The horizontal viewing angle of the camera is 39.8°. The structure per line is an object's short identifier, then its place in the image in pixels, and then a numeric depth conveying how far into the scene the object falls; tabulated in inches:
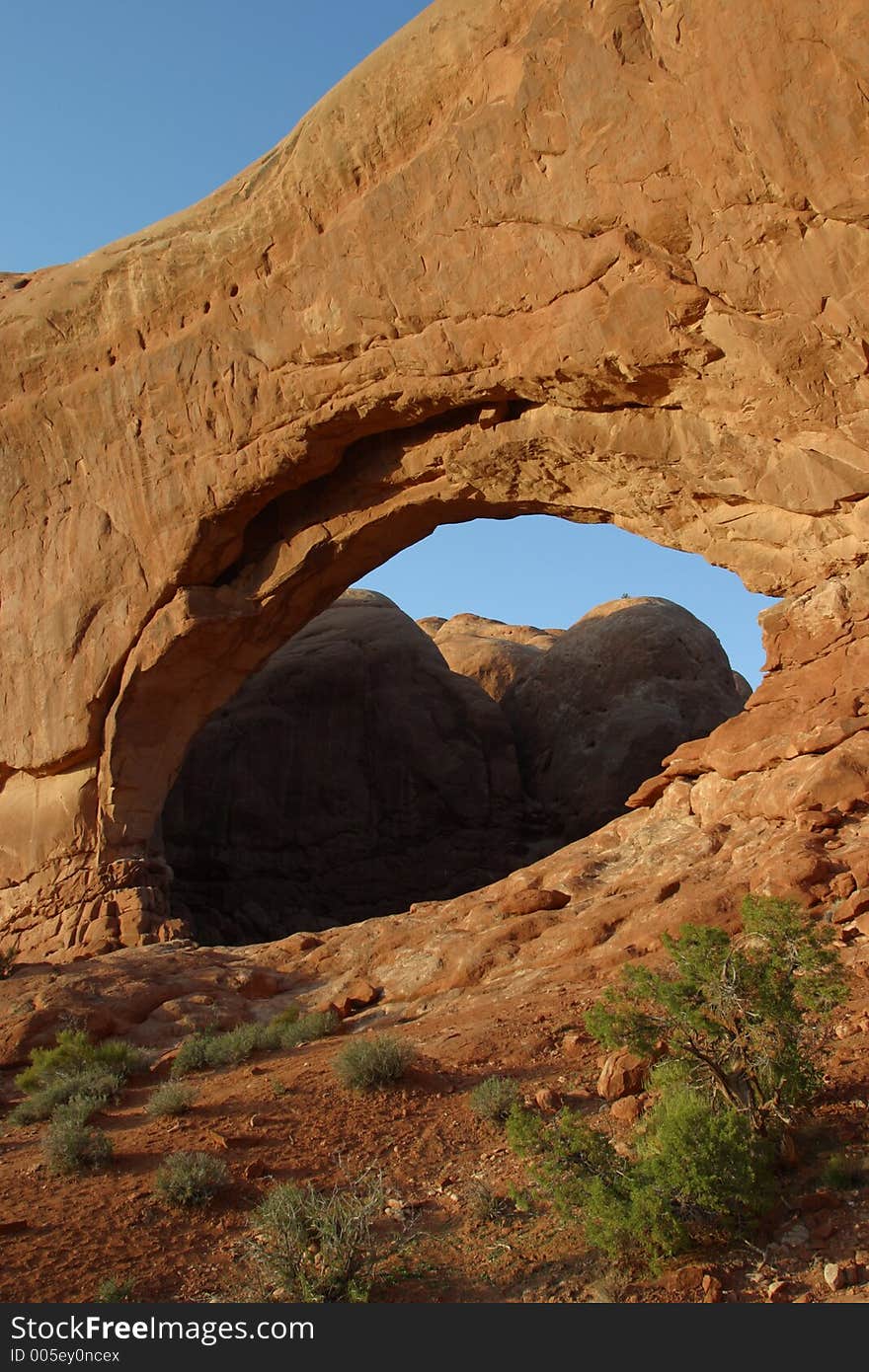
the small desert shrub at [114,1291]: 214.4
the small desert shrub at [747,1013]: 232.7
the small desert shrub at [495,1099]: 277.0
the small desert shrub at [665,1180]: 205.9
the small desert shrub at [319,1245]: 209.5
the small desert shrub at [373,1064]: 302.8
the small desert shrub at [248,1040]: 363.9
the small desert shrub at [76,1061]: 365.3
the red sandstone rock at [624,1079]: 270.5
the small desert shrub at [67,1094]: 336.5
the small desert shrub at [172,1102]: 311.7
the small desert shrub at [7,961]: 490.8
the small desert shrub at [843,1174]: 215.2
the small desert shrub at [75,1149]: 280.1
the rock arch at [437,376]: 378.0
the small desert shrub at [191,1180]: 252.5
